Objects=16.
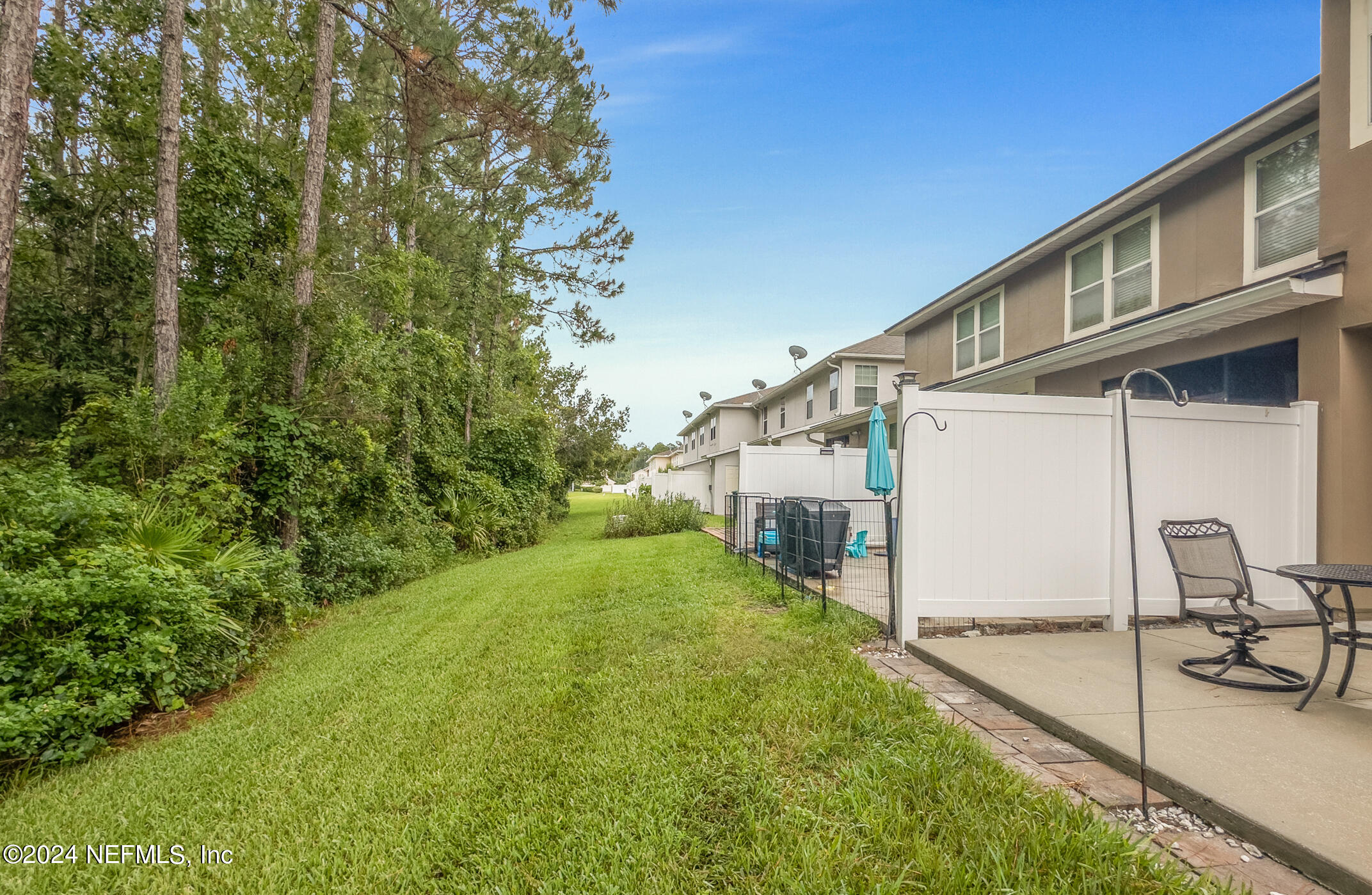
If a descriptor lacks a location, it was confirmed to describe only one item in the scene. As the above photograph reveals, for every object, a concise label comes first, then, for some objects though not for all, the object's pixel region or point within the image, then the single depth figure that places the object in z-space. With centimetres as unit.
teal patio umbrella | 702
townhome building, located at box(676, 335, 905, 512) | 1892
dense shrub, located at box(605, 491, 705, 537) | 1598
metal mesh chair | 345
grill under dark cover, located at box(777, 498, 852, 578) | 678
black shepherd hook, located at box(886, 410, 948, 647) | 464
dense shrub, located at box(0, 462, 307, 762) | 338
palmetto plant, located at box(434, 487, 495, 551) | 1292
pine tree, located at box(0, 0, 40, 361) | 511
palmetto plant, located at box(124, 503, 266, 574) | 445
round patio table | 296
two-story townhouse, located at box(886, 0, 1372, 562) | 507
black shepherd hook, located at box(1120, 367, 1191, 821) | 226
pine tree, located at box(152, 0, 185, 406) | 650
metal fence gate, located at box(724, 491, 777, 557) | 926
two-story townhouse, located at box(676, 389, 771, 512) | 2528
